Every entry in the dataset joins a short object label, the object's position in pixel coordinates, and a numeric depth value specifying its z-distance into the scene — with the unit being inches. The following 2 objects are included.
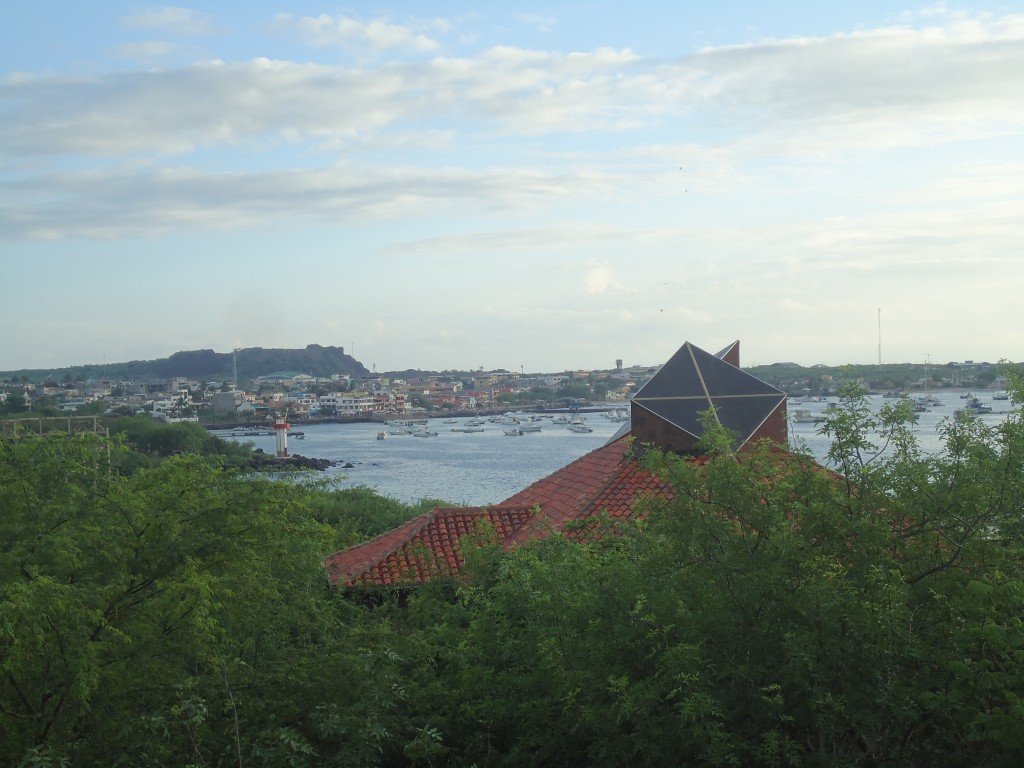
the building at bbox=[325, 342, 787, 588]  736.5
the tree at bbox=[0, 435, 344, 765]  352.5
